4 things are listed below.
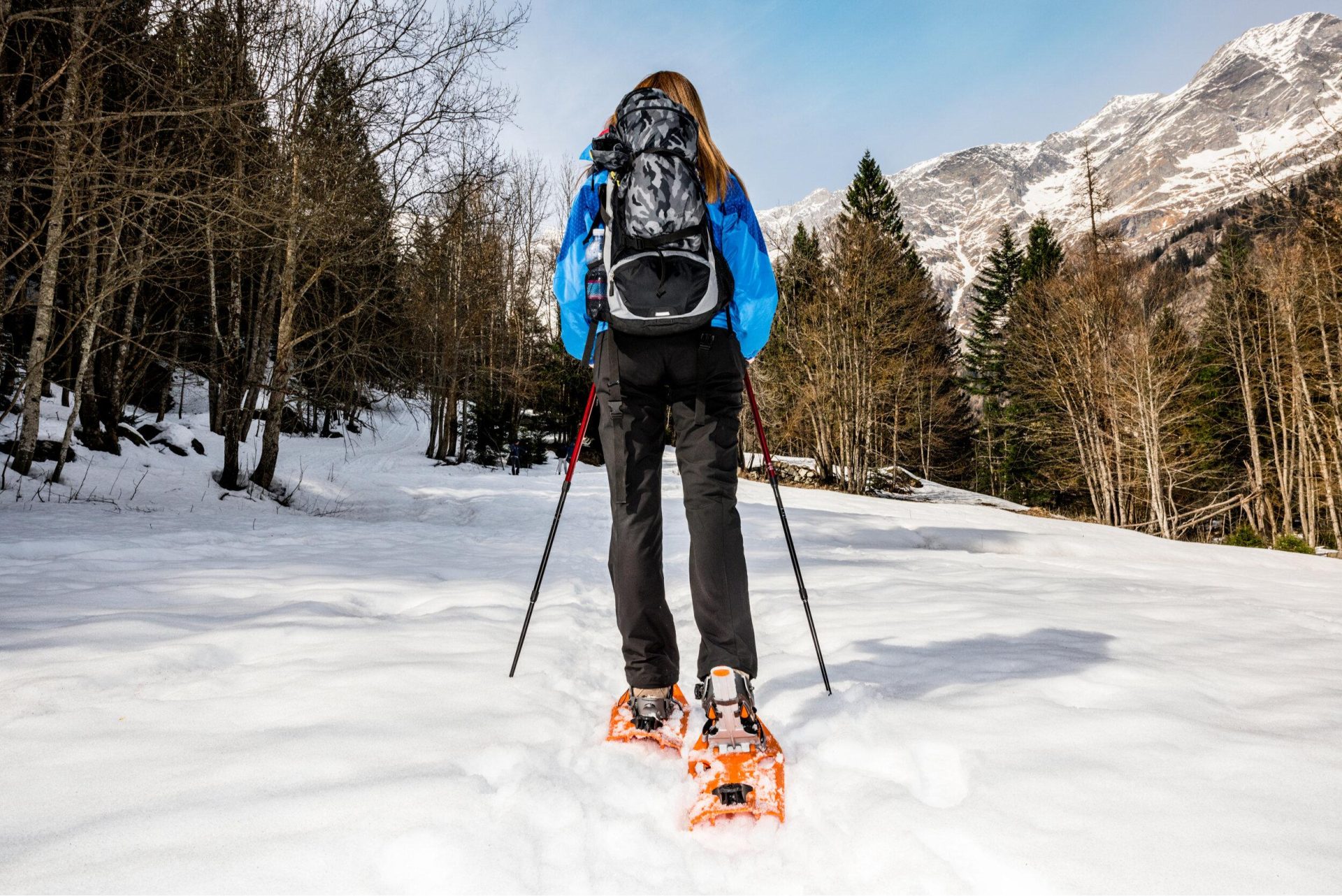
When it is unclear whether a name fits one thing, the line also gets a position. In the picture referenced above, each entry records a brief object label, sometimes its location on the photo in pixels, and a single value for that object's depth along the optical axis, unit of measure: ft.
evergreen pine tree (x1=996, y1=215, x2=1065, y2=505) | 85.22
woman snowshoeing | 6.06
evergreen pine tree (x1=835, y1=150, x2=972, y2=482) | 64.44
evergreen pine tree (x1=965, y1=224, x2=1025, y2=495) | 111.55
